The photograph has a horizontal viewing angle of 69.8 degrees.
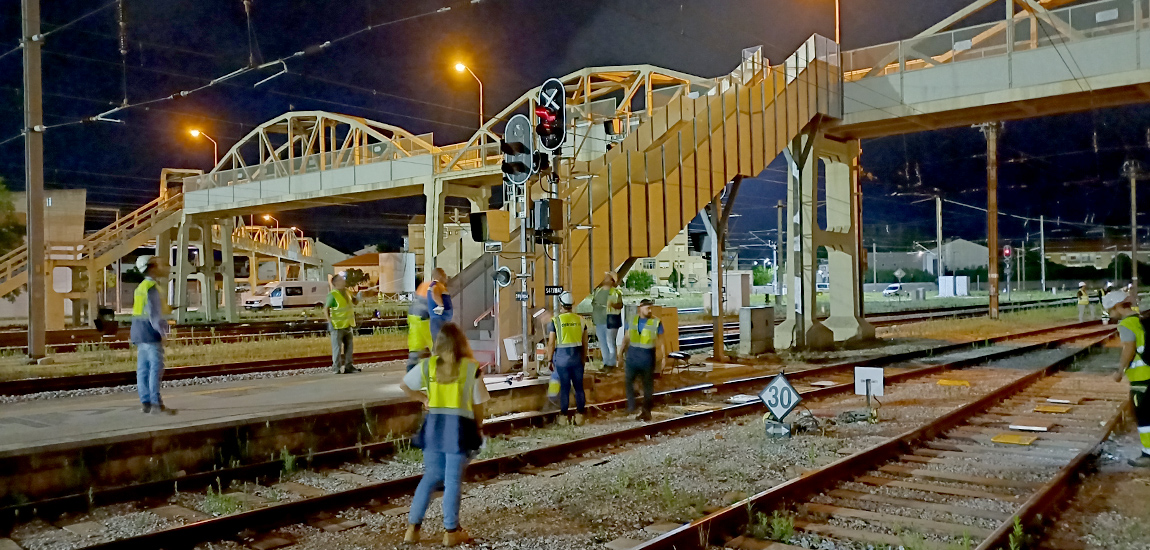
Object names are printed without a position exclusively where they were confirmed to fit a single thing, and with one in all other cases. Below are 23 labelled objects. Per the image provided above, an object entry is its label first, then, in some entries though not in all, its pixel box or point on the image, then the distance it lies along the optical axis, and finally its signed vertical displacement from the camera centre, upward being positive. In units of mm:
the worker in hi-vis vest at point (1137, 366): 8578 -975
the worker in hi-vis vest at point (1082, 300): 34969 -1120
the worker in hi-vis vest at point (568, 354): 11289 -964
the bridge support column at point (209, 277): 36844 +715
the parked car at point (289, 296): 50438 -273
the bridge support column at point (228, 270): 36688 +1052
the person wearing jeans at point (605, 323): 15523 -746
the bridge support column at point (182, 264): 36562 +1306
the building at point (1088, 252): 101525 +3116
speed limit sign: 10430 -1493
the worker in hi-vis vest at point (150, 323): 9602 -335
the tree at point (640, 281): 82438 +245
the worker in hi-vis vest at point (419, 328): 11141 -545
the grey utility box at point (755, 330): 20531 -1240
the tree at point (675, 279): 92906 +460
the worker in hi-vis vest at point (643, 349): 11125 -900
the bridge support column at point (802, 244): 21719 +928
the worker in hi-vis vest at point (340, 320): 14645 -545
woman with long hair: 5922 -911
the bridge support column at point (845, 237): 23688 +1211
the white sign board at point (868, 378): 12156 -1501
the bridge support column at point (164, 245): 37219 +2234
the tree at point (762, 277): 100062 +469
